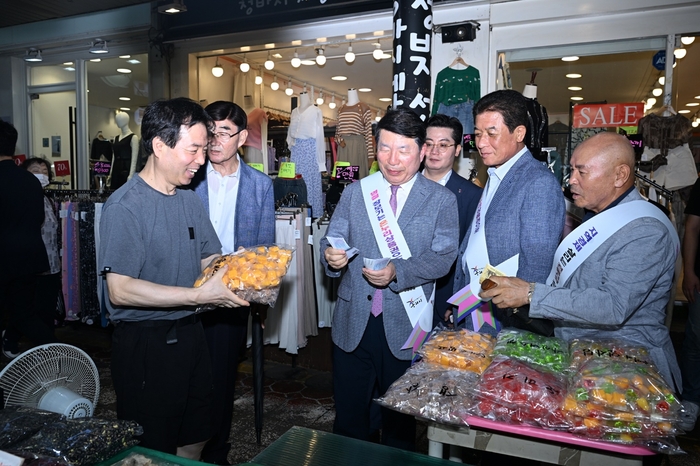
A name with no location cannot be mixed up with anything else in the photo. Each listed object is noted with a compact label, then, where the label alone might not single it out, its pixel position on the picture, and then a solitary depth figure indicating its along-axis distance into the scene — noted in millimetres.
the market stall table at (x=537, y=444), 1496
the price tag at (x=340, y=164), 4941
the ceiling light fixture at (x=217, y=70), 7270
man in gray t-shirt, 1906
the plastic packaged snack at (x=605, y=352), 1682
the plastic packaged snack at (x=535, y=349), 1743
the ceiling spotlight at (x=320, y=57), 6627
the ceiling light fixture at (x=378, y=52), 6453
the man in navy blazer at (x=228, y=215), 2838
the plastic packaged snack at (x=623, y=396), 1470
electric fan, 1896
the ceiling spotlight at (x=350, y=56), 6453
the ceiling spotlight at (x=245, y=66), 7664
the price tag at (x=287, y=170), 4887
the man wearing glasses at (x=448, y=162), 3188
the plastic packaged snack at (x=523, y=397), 1539
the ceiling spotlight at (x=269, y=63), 7421
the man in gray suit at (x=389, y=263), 2408
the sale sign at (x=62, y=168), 6889
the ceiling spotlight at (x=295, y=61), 6881
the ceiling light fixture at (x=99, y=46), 7555
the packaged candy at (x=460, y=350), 1810
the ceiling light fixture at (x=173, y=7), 5613
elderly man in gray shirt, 1795
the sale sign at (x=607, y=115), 4965
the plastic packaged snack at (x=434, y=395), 1604
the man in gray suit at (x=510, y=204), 2311
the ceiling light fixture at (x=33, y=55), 8219
